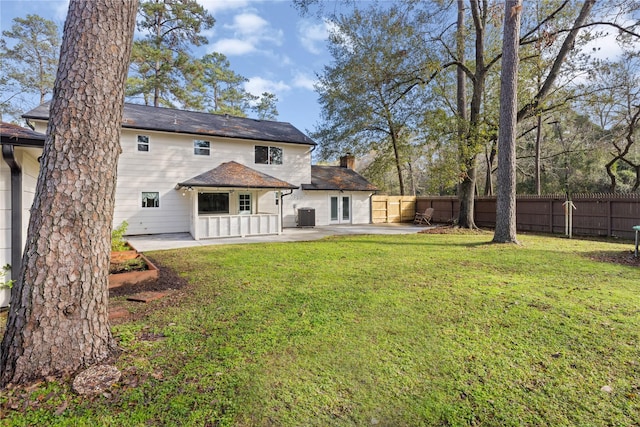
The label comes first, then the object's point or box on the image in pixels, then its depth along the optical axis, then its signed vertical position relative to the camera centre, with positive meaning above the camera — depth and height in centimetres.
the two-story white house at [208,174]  1205 +175
